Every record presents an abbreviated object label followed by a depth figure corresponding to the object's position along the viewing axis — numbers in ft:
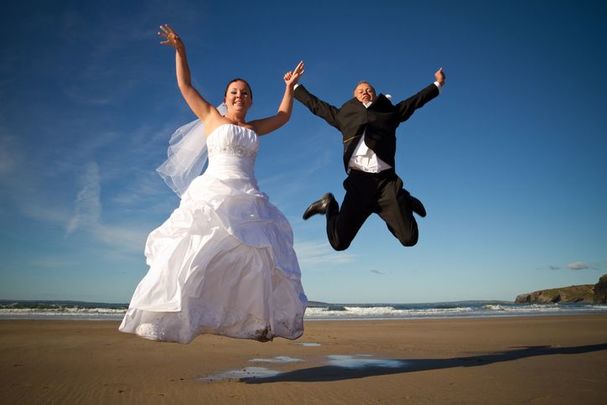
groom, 20.16
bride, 13.24
